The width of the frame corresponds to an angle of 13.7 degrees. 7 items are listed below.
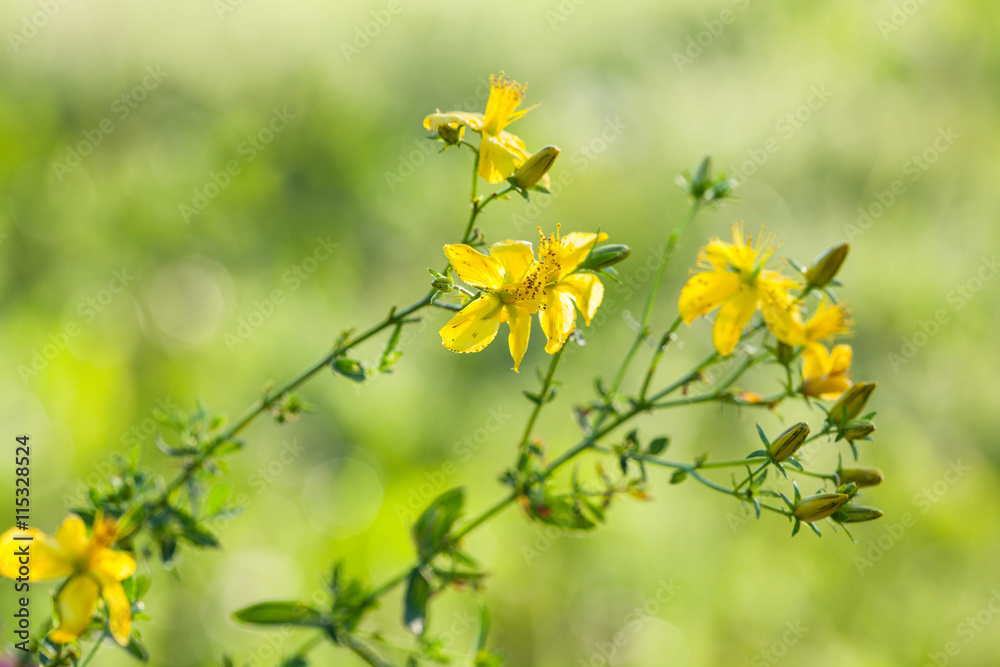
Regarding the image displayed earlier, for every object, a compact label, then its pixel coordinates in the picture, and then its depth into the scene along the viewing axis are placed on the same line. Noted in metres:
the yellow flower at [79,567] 0.58
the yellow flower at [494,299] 0.60
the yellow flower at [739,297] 0.61
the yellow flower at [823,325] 0.61
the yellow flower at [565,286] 0.60
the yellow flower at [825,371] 0.61
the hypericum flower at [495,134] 0.60
